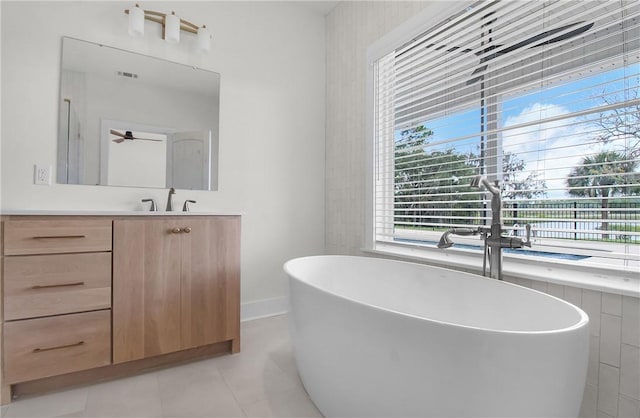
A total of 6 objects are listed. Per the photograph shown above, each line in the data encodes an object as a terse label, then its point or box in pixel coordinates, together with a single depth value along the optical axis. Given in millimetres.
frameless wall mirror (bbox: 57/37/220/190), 2037
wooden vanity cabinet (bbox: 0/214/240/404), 1468
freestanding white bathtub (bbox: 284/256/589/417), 854
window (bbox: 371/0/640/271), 1346
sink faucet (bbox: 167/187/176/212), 2196
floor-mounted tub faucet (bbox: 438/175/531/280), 1536
